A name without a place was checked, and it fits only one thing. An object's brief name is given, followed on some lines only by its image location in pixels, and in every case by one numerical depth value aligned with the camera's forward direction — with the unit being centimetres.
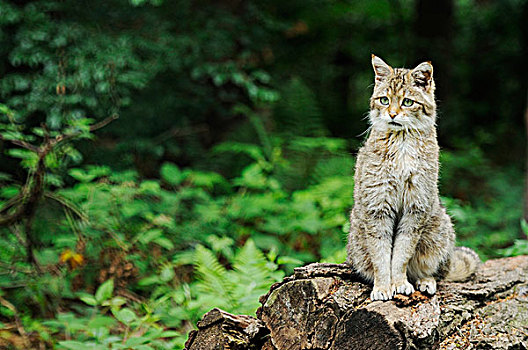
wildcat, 598
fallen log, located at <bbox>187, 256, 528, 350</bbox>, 521
